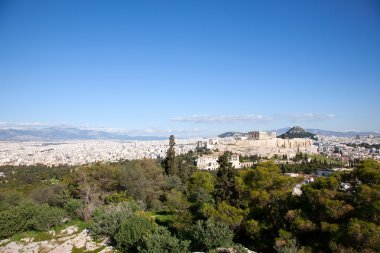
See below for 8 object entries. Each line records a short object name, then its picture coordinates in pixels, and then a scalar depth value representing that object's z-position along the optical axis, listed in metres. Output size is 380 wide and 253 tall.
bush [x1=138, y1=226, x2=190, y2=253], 10.51
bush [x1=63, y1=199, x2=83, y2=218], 18.98
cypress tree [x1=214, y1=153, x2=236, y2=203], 14.80
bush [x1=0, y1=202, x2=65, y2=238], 15.75
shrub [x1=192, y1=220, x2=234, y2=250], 11.54
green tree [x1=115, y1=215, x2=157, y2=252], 12.77
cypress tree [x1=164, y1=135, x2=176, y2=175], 31.83
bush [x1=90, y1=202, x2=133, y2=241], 14.30
